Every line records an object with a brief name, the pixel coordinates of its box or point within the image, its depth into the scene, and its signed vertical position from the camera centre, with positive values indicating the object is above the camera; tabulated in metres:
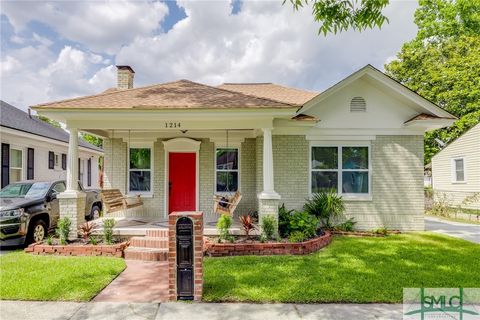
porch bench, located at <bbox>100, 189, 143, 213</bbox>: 8.41 -0.78
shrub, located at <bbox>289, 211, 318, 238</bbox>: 7.73 -1.39
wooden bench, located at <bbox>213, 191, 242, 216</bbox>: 8.09 -0.87
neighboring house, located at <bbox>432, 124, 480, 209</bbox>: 15.71 +0.11
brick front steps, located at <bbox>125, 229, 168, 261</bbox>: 6.77 -1.80
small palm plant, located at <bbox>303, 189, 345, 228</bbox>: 9.27 -1.06
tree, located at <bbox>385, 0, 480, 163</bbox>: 21.92 +8.81
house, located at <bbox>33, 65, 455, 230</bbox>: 7.79 +0.97
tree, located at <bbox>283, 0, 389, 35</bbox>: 4.77 +2.61
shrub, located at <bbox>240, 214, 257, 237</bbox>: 7.69 -1.34
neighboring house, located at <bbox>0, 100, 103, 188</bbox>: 11.70 +1.28
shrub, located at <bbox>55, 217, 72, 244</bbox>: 7.32 -1.35
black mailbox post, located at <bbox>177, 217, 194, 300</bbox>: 4.54 -1.32
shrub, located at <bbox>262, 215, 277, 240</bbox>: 7.39 -1.37
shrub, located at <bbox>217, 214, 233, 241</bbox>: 7.32 -1.35
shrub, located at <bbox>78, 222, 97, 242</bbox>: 7.55 -1.44
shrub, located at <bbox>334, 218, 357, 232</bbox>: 9.45 -1.71
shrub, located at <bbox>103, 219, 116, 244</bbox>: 7.34 -1.41
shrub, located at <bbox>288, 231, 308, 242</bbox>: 7.30 -1.59
